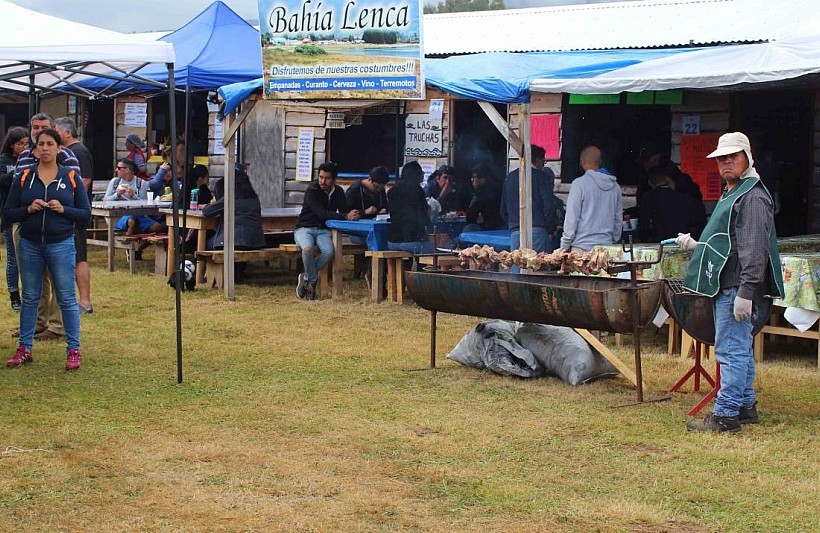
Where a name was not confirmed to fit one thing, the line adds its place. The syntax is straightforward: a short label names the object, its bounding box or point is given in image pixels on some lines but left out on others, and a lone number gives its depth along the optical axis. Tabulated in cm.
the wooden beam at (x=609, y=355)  822
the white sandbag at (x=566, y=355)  837
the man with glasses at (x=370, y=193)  1341
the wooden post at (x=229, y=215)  1243
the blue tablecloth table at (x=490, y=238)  1165
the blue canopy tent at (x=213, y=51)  1504
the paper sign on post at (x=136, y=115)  2061
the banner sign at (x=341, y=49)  1025
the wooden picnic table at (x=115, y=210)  1415
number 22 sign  1373
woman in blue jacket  832
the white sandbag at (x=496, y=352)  857
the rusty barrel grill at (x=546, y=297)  751
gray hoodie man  1005
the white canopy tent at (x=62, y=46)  747
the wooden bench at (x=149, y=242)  1421
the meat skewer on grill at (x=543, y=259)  808
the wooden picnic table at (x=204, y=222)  1366
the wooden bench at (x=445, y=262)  1220
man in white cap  665
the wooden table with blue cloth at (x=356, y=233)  1253
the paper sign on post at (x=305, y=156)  1766
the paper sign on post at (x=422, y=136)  1597
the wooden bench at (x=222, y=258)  1305
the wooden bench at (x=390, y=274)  1239
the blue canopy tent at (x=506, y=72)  998
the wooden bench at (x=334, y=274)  1292
